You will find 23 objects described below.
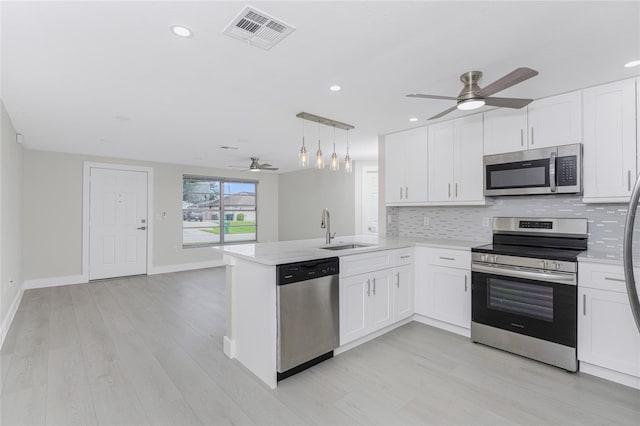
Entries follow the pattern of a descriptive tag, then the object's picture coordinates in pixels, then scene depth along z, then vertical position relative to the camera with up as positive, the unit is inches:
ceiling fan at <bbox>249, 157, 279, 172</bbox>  235.1 +37.7
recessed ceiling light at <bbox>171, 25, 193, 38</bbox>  69.8 +43.0
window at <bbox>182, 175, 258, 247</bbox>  274.7 +2.7
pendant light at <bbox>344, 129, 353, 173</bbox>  133.3 +21.6
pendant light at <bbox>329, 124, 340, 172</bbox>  125.5 +21.2
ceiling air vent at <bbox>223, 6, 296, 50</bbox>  66.0 +43.1
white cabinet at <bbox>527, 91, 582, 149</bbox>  107.1 +34.0
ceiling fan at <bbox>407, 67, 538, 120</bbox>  83.2 +34.4
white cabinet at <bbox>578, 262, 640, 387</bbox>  87.7 -34.0
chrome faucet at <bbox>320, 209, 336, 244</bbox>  127.6 -5.2
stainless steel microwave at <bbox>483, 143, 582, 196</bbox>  107.5 +15.9
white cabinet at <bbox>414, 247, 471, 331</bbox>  123.0 -31.0
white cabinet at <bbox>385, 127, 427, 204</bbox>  150.3 +24.2
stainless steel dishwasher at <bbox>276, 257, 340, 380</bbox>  90.2 -31.8
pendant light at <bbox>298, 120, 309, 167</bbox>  117.0 +21.6
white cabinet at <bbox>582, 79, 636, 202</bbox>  97.4 +23.9
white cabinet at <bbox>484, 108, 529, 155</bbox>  119.0 +33.5
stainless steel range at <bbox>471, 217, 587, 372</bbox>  96.3 -26.8
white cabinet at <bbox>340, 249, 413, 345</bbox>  108.3 -32.5
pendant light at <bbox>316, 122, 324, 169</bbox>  119.9 +21.2
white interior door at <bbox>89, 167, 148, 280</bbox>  223.0 -7.0
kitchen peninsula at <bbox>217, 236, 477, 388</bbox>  90.6 -27.4
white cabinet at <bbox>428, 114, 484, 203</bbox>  132.0 +24.1
